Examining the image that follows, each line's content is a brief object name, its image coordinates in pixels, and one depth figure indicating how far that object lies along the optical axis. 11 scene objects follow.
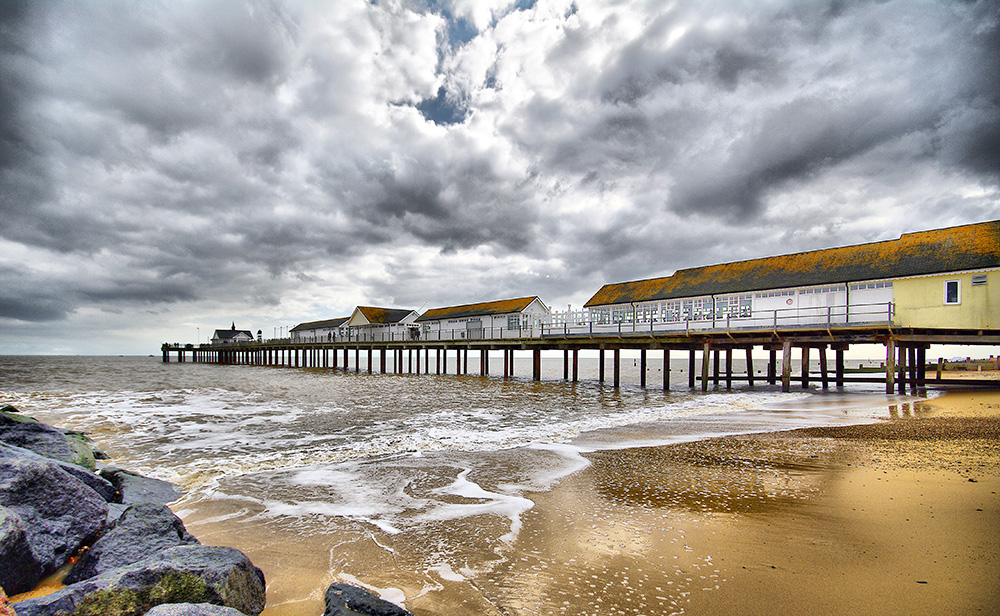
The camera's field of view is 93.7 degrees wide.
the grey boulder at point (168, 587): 3.12
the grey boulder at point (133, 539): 4.09
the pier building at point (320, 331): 57.84
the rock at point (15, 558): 3.54
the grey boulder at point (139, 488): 6.57
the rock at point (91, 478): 5.66
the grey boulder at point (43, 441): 7.09
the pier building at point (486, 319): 38.84
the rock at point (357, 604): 3.46
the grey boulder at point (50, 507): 4.14
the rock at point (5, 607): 2.45
